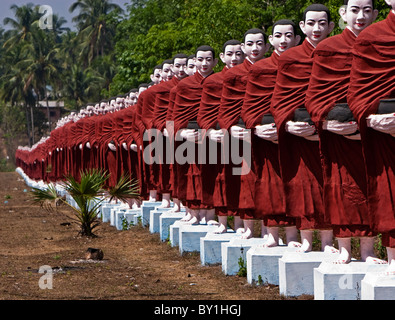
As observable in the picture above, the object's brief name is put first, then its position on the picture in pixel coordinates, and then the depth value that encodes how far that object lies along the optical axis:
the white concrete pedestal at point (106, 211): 20.31
